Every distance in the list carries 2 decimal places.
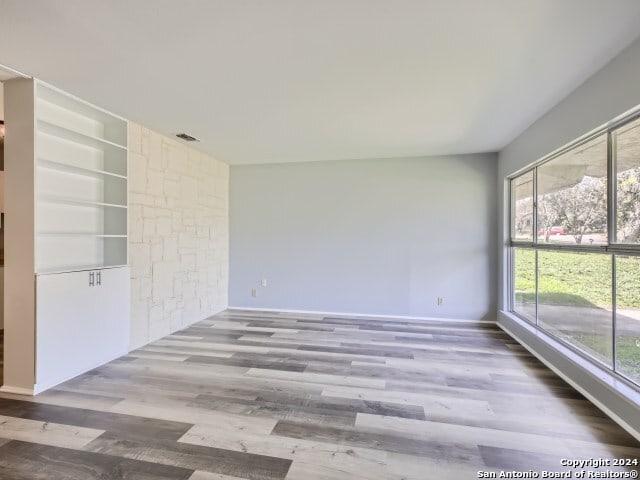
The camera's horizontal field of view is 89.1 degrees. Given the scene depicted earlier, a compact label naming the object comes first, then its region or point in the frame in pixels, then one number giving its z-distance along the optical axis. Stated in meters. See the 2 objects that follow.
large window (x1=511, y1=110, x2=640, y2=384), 2.15
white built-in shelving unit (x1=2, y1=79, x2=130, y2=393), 2.47
